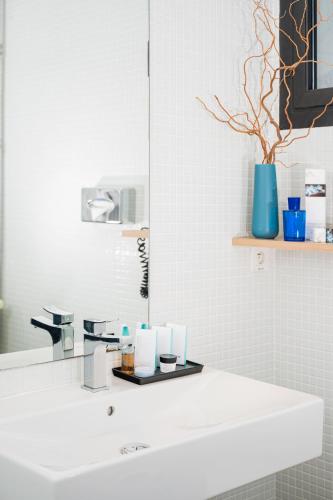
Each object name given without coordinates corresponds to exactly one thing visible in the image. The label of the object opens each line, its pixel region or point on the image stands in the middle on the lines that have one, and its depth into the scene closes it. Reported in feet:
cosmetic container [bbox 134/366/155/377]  6.40
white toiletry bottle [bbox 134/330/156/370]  6.57
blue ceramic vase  7.76
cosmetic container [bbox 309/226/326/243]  7.34
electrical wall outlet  8.25
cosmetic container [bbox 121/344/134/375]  6.59
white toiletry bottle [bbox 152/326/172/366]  6.79
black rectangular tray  6.32
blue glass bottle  7.51
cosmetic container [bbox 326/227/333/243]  7.30
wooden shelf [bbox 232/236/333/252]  7.20
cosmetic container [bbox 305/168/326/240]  7.47
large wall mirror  5.94
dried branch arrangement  7.88
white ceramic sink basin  4.46
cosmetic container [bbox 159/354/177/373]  6.56
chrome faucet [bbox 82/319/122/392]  6.15
